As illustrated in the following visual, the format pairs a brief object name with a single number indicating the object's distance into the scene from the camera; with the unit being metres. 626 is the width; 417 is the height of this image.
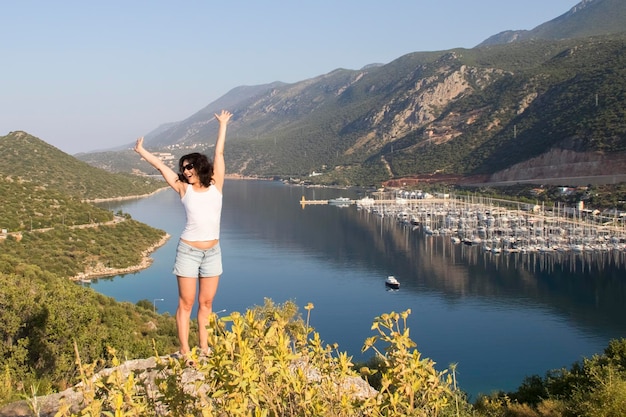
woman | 3.19
